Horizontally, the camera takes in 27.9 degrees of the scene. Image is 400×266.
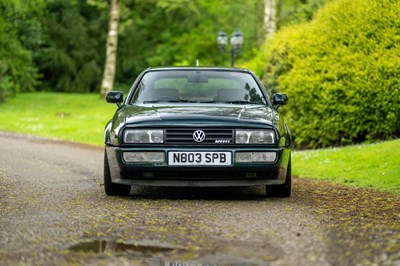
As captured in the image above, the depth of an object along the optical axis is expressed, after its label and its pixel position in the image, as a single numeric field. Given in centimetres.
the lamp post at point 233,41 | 2780
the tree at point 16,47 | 3503
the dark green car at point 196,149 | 805
